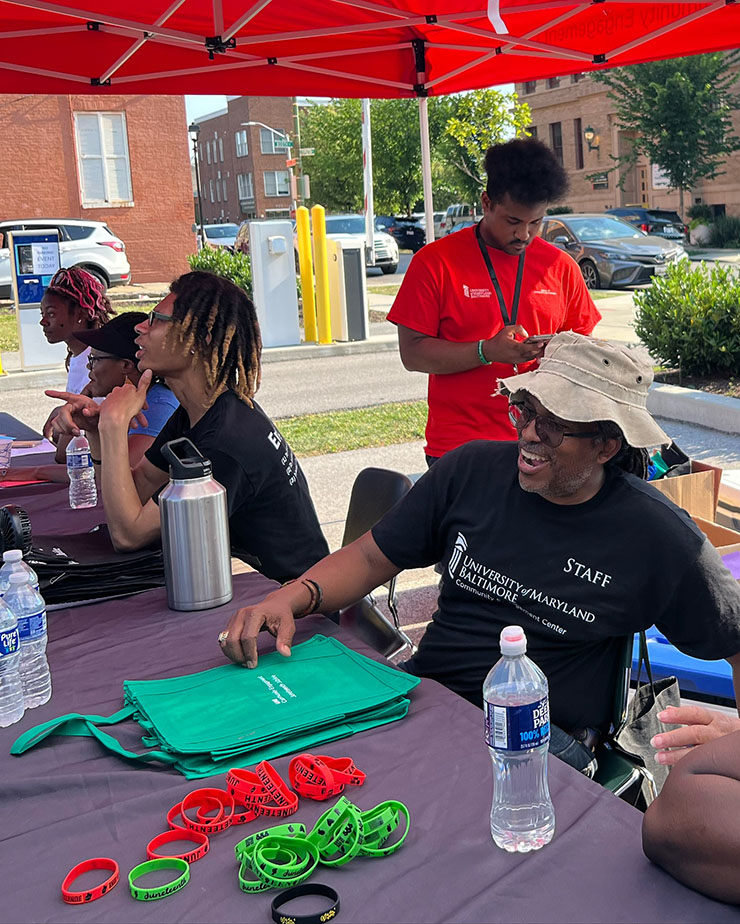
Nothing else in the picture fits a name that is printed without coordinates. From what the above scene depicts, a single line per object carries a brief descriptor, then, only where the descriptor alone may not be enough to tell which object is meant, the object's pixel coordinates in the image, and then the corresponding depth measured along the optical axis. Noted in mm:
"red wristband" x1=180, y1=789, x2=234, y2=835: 1591
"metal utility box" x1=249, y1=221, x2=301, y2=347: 13297
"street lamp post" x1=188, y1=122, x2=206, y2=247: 26569
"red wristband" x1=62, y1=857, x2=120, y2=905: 1432
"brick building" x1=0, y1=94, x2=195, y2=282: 25625
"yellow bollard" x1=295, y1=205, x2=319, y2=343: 13695
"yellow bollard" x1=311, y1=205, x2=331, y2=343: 13211
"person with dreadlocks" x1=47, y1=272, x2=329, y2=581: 2967
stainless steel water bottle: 2516
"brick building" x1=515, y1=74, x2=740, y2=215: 38188
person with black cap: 3893
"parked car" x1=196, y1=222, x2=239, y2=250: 35062
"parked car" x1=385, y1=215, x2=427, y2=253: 33094
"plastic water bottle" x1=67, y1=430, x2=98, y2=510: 3771
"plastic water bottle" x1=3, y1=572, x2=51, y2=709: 2135
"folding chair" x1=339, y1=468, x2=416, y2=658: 2982
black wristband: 1357
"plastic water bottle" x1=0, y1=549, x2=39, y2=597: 2252
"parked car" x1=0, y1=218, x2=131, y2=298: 20391
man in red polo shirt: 3656
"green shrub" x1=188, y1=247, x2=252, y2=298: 17703
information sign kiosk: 12188
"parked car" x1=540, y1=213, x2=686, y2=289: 18391
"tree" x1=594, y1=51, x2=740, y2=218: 29750
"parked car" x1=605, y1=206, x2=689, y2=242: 25469
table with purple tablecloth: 1383
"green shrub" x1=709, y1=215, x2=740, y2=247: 29895
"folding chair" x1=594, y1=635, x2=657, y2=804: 2102
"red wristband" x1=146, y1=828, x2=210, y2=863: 1524
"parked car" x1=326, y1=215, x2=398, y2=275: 25719
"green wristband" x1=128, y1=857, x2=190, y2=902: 1429
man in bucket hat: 2117
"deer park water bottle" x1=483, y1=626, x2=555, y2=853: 1509
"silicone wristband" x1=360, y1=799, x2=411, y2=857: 1493
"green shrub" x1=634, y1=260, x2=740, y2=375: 8742
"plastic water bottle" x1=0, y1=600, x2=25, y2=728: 1953
